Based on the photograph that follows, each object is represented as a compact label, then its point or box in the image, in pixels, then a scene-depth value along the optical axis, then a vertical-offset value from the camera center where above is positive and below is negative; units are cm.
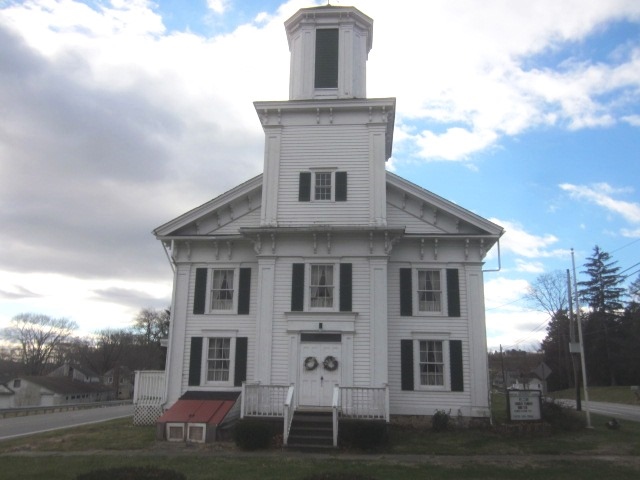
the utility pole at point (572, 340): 2394 +131
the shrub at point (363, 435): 1420 -168
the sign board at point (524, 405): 1742 -103
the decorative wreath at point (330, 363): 1741 +16
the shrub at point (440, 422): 1736 -161
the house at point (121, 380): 9169 -285
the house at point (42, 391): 7025 -370
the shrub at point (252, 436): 1423 -177
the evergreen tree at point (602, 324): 5694 +518
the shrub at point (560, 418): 1781 -151
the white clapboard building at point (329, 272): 1761 +328
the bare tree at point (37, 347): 9719 +280
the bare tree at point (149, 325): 8961 +649
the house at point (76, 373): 9669 -169
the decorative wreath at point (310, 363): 1747 +15
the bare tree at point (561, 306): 5364 +649
